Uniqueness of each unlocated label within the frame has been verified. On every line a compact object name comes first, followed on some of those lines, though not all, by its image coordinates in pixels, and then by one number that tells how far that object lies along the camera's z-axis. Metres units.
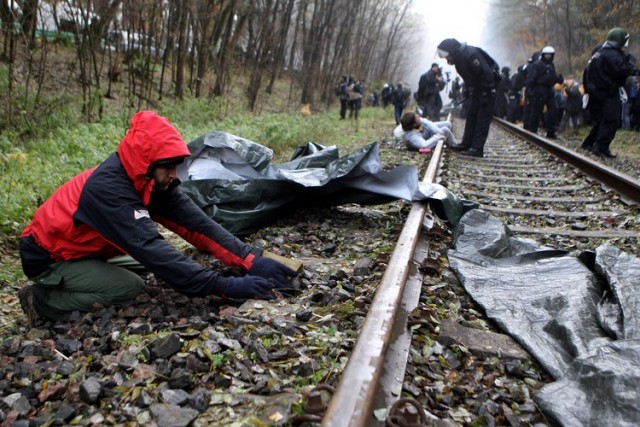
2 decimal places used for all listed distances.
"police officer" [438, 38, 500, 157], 8.51
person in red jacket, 2.86
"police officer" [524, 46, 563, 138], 12.16
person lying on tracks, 9.60
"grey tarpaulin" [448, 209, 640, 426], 1.81
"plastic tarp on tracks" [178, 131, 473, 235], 4.24
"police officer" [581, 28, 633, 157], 8.74
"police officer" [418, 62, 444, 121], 16.78
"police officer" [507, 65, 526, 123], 17.67
